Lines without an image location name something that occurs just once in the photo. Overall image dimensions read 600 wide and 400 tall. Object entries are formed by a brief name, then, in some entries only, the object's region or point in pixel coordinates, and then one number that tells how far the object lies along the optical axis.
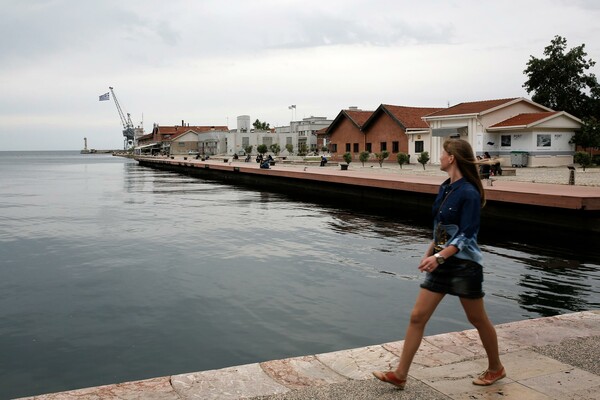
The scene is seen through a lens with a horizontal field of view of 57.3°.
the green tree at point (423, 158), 36.22
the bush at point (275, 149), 77.35
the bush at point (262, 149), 78.50
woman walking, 4.10
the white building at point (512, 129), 35.94
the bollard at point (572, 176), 20.34
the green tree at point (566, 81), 53.09
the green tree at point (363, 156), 42.94
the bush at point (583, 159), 29.88
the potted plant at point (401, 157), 37.66
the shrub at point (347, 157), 44.06
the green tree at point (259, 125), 148.38
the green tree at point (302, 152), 71.44
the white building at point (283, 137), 90.75
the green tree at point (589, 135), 36.56
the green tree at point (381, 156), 40.34
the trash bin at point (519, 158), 35.78
